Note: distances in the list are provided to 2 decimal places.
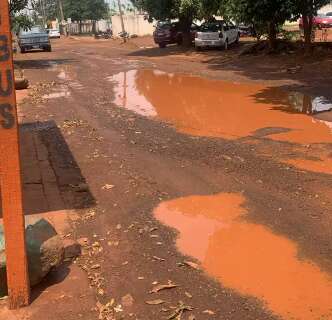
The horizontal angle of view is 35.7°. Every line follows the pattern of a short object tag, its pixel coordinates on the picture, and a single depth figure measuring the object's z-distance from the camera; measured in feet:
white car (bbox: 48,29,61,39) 212.23
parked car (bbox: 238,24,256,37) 128.14
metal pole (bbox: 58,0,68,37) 250.37
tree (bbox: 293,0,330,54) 64.59
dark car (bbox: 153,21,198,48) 112.37
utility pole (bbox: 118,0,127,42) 149.11
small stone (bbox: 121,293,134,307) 14.23
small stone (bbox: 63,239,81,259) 17.11
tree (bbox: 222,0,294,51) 64.95
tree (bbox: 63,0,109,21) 265.13
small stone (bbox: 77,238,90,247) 18.03
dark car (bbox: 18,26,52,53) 111.86
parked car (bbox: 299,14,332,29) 115.32
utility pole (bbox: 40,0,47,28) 294.62
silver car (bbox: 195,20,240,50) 93.61
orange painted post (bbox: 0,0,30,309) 12.37
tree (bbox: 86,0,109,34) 269.23
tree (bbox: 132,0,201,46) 89.81
